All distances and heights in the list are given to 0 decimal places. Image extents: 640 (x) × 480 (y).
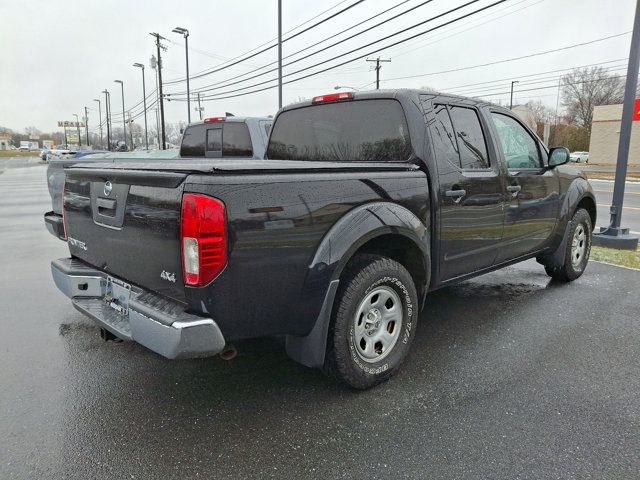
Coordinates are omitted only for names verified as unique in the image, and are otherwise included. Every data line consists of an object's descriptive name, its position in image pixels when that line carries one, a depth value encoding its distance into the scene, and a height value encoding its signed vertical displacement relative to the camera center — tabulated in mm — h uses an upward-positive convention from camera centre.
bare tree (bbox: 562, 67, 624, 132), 70875 +10808
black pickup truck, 2346 -418
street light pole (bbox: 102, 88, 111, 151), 72812 +8323
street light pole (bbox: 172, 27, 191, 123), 29180 +7659
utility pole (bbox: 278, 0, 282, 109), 18766 +4638
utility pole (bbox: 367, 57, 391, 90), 42844 +8457
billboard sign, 114100 +8299
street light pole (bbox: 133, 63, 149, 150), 44969 +8597
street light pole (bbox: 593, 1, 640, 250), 6969 +49
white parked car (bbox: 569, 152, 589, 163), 52731 +854
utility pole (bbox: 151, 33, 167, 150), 33422 +6004
